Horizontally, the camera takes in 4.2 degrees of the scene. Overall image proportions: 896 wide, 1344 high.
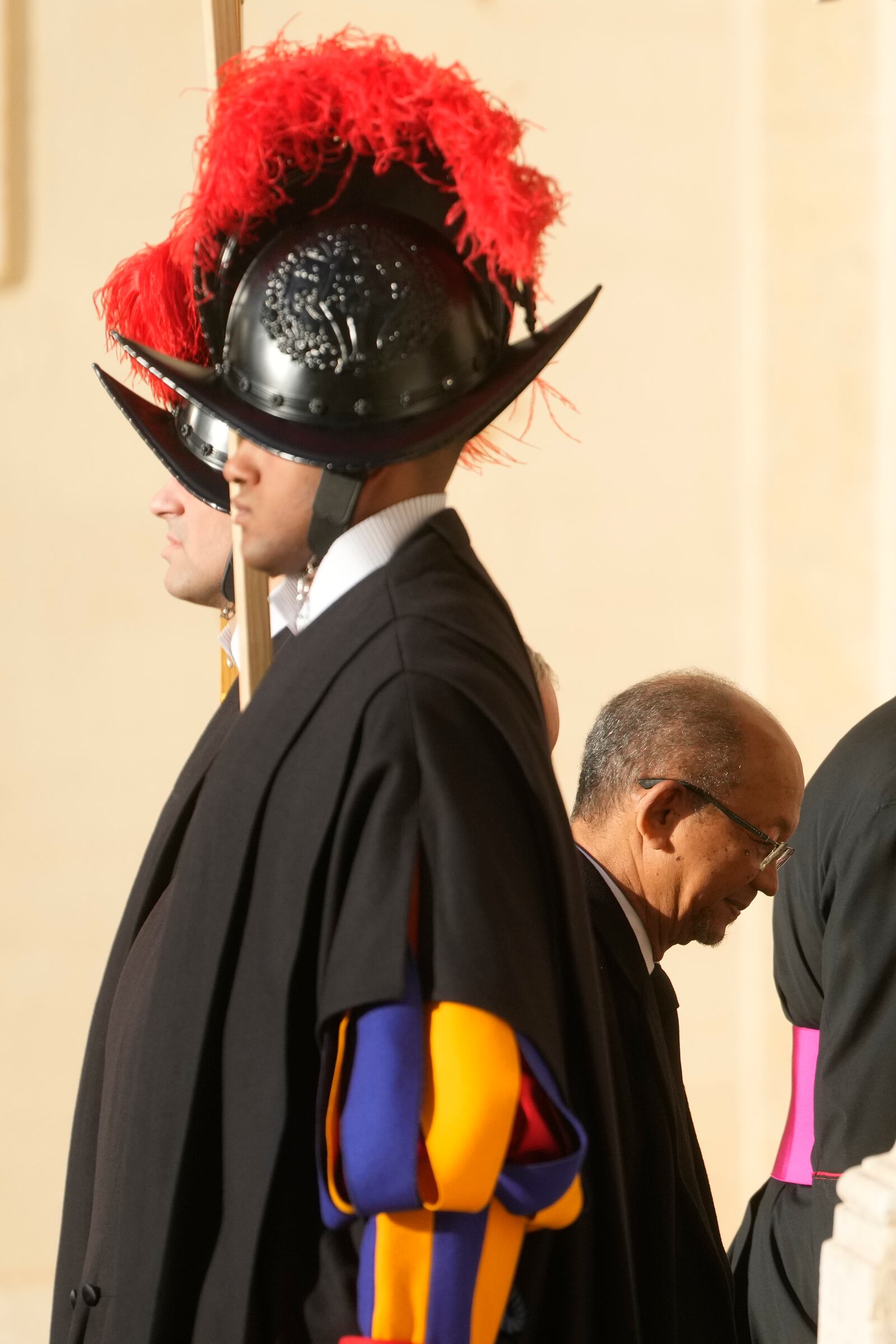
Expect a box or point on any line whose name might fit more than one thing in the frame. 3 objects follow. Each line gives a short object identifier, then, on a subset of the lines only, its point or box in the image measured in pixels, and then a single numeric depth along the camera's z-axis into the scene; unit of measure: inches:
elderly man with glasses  395.1
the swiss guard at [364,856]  381.1
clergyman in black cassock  403.5
